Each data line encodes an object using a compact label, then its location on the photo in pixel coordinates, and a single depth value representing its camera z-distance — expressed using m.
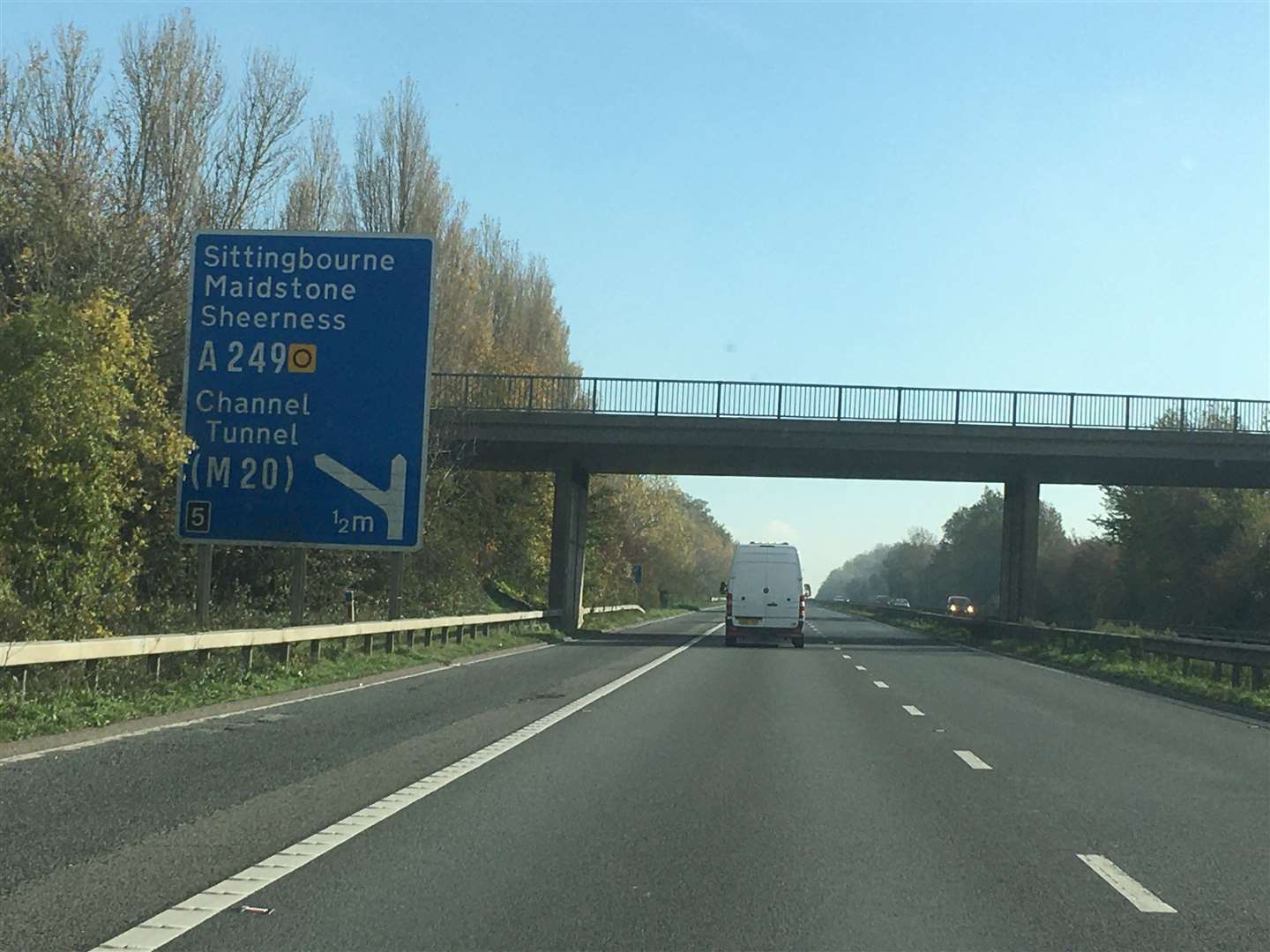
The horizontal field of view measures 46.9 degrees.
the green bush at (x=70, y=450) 20.41
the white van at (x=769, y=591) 39.28
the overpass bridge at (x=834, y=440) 43.78
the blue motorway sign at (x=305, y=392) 21.55
